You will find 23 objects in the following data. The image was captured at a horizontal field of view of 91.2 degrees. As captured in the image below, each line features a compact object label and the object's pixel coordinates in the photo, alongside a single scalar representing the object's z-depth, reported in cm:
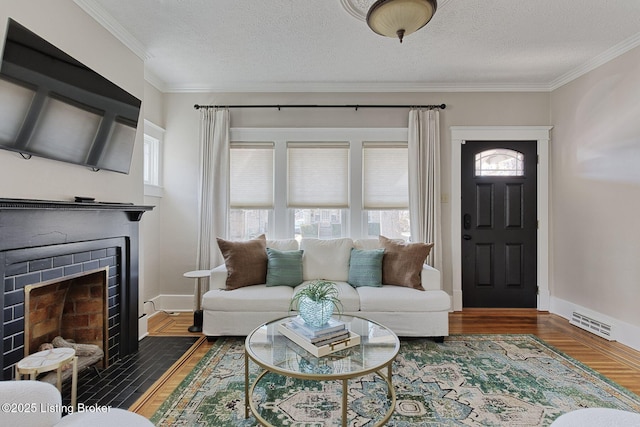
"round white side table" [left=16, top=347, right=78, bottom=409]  160
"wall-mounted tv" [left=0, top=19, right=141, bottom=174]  164
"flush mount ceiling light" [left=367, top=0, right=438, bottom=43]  183
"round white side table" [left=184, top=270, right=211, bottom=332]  314
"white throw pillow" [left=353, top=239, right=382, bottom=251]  347
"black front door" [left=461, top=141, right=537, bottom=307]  385
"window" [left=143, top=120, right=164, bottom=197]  362
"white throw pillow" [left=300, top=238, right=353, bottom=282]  333
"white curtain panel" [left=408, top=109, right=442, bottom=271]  368
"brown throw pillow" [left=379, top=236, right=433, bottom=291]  306
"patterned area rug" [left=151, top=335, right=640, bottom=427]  180
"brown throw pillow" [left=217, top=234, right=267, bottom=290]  303
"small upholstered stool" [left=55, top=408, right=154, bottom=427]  105
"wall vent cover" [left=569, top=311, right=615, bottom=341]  300
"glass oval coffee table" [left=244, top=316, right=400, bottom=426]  154
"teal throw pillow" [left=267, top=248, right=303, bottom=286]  311
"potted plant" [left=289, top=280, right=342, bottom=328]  193
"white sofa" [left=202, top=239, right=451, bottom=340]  280
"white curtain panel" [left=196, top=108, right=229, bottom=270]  364
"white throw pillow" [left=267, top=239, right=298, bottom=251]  345
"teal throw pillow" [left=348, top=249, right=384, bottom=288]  312
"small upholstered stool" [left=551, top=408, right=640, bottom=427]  112
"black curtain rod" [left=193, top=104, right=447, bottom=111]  376
